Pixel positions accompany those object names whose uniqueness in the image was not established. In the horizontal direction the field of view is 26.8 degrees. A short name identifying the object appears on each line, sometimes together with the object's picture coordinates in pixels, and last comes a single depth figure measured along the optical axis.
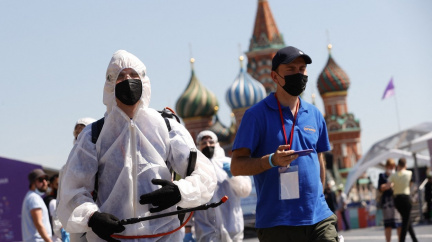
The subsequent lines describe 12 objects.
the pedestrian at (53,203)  9.61
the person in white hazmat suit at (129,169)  4.75
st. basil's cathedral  75.19
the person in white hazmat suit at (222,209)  10.32
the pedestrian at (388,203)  14.73
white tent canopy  28.50
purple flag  49.87
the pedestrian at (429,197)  25.53
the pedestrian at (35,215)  9.60
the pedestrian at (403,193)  14.20
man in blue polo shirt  5.57
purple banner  15.86
